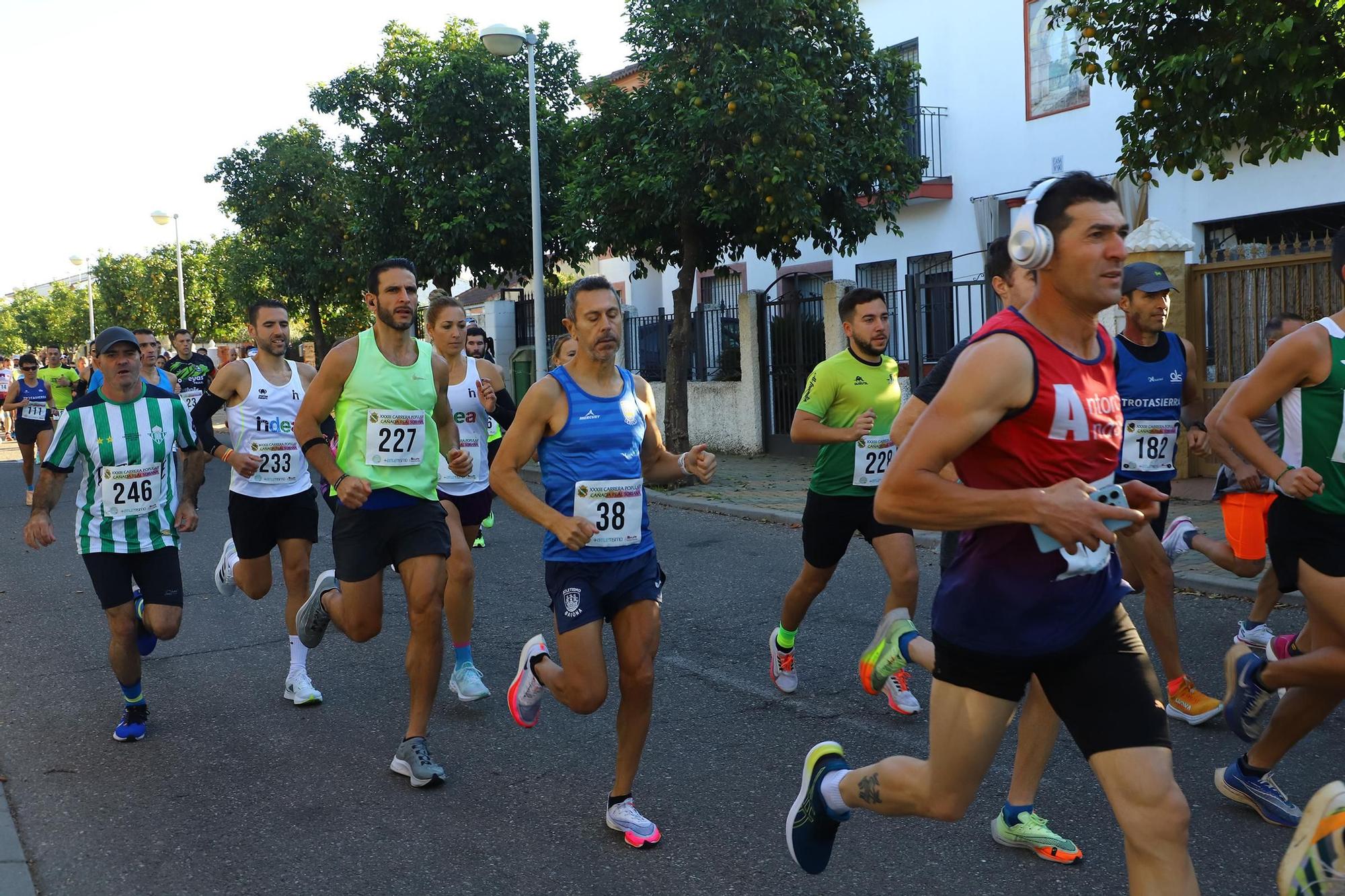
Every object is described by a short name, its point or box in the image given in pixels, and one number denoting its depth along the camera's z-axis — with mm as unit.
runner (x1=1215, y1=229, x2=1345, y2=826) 4020
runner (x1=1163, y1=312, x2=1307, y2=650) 6195
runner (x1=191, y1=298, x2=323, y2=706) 6668
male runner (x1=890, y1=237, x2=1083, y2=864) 3936
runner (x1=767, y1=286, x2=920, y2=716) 5793
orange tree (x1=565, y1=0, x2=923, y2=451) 13906
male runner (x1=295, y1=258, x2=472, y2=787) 5121
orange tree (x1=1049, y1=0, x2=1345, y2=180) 7617
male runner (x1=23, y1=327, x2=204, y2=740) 5742
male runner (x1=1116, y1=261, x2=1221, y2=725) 5308
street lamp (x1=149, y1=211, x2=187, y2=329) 40531
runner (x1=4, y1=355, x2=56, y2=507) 16844
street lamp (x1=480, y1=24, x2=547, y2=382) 16812
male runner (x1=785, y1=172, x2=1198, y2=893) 2713
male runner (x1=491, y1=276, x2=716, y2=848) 4289
